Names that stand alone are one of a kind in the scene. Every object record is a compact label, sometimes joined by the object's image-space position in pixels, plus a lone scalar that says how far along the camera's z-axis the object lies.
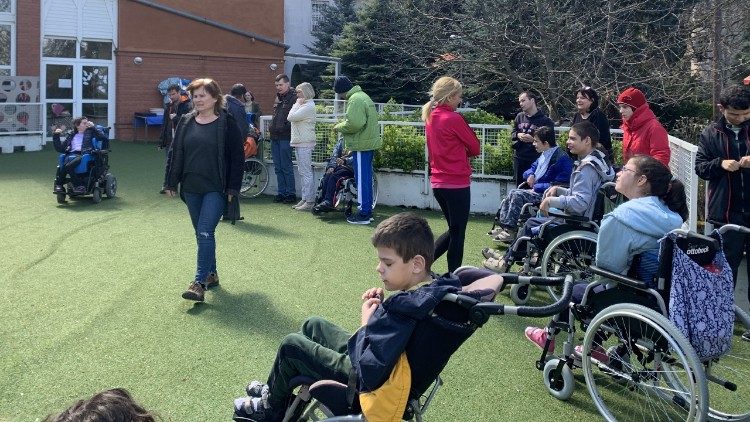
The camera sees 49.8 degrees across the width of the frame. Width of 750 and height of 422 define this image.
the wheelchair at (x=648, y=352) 3.92
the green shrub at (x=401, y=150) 11.24
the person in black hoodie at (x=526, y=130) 9.01
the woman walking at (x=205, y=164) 6.35
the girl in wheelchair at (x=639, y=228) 4.32
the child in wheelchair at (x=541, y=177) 7.43
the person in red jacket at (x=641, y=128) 7.05
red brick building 21.69
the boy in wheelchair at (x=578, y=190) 6.24
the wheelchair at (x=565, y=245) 6.09
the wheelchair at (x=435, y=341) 3.08
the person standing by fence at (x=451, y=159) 6.59
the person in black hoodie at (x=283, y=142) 11.41
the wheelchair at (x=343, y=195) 10.44
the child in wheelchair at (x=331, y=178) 10.46
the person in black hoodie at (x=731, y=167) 5.72
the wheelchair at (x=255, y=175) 12.05
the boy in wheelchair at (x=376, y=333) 3.10
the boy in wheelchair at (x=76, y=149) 11.15
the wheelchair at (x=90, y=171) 11.17
